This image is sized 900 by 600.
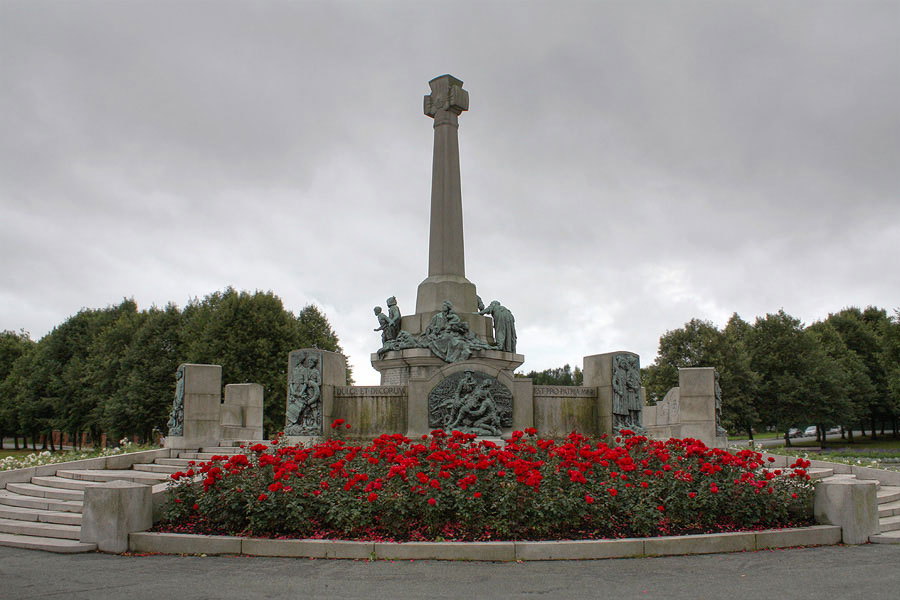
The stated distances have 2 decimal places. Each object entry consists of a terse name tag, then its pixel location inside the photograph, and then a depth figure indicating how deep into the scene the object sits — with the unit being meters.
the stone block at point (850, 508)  9.74
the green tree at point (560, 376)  84.96
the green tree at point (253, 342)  39.62
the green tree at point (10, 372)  56.47
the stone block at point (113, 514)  9.35
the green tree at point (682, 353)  50.97
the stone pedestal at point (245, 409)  24.57
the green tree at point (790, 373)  50.69
